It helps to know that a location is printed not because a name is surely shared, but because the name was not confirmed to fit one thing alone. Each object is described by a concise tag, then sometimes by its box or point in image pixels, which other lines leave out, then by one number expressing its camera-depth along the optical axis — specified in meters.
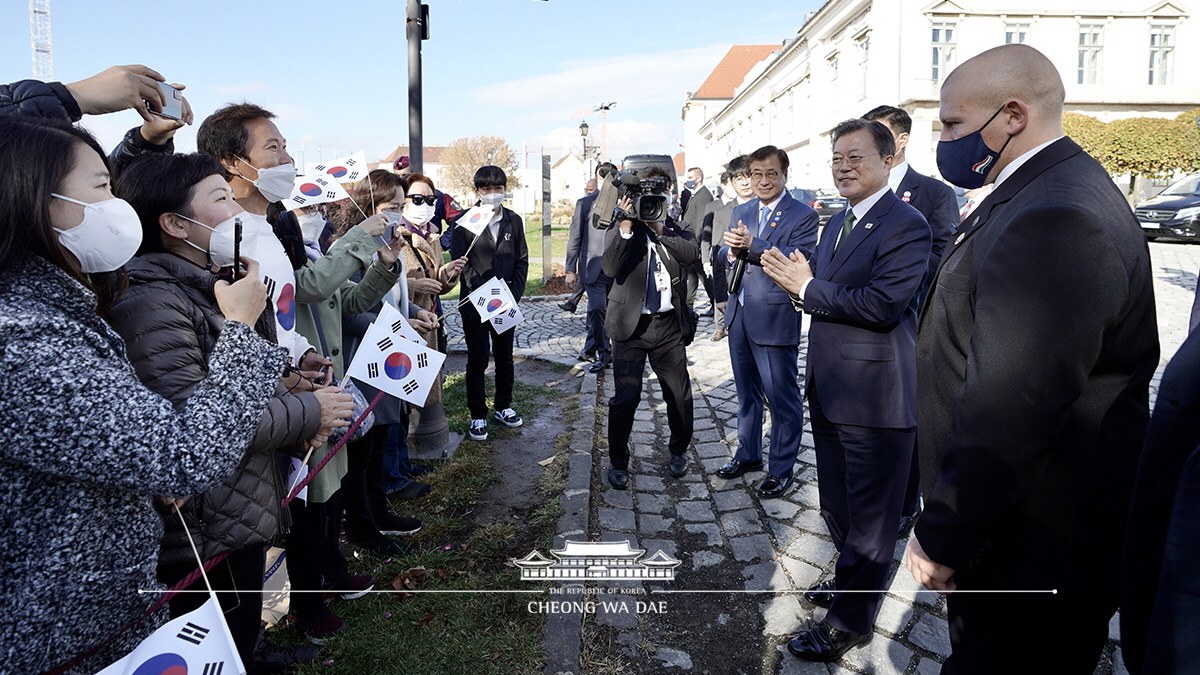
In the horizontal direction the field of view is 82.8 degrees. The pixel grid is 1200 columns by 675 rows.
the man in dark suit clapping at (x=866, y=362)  2.96
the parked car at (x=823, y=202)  23.83
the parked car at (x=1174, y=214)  16.48
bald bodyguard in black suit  1.65
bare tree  64.19
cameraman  4.60
